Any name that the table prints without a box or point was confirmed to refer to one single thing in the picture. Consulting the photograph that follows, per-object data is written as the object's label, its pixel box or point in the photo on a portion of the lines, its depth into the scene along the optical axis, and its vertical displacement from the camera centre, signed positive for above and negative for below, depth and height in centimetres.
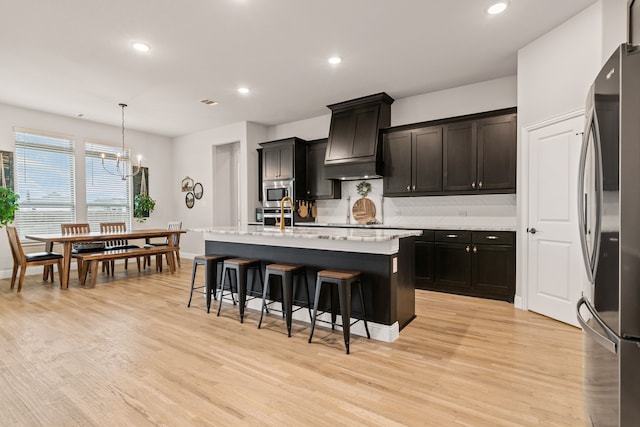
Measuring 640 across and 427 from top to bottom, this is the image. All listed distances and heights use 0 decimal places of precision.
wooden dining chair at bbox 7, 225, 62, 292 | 471 -68
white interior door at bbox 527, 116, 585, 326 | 326 -13
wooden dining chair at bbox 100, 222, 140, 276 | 600 -61
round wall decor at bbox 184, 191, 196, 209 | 795 +29
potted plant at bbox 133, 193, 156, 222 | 748 +12
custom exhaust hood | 525 +120
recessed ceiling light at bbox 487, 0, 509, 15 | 296 +184
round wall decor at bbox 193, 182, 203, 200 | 778 +48
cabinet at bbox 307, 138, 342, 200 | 610 +62
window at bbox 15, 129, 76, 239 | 593 +57
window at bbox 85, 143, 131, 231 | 686 +47
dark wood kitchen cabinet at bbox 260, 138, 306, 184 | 627 +101
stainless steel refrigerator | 123 -13
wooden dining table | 478 -41
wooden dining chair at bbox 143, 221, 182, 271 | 625 -64
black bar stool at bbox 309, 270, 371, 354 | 270 -65
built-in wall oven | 636 +23
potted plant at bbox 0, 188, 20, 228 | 500 +11
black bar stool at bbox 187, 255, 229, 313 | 380 -68
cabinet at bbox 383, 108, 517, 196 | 428 +76
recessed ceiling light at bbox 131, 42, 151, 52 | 361 +183
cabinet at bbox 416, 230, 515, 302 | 411 -71
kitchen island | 290 -48
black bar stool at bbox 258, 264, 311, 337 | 307 -63
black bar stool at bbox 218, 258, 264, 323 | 344 -63
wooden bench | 504 -72
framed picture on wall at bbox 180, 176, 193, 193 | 798 +65
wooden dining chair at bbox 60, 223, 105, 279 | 532 -58
